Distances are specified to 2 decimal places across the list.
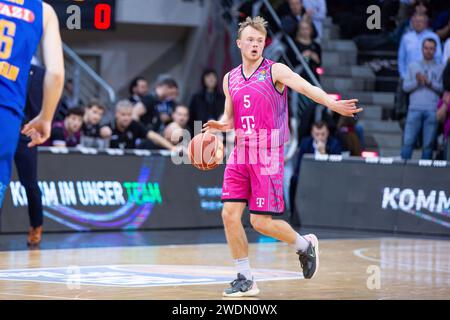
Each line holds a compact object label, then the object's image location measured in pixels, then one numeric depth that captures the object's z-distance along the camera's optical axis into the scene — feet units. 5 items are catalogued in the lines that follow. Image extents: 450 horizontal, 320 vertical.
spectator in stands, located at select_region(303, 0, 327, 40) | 66.03
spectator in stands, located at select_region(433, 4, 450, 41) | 63.31
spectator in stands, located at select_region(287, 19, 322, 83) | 64.64
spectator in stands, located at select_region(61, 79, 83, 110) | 66.65
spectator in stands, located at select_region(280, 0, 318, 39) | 65.24
